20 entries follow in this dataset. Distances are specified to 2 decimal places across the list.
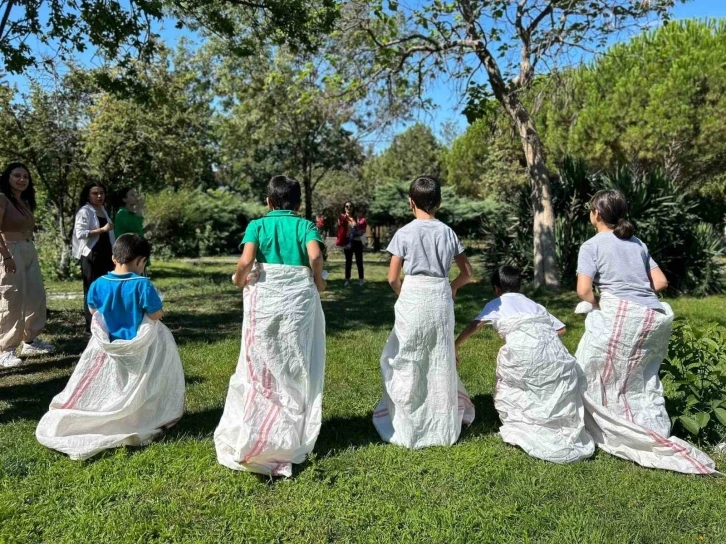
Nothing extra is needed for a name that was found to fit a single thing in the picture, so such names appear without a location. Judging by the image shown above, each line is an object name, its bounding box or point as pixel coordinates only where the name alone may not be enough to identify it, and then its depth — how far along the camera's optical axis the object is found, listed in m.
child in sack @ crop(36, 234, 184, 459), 3.54
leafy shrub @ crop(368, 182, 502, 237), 26.88
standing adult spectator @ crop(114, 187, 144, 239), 6.70
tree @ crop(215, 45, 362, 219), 19.52
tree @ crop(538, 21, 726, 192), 20.62
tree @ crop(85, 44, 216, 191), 13.40
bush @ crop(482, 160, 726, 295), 11.02
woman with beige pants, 5.47
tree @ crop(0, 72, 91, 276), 12.78
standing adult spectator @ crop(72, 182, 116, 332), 6.30
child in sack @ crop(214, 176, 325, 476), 3.39
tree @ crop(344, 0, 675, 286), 9.98
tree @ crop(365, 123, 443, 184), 48.03
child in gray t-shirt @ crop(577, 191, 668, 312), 3.57
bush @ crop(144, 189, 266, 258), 21.08
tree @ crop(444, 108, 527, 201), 30.55
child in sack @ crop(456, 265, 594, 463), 3.55
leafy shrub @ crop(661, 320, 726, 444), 3.66
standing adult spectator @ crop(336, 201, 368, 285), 12.00
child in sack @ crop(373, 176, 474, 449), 3.65
